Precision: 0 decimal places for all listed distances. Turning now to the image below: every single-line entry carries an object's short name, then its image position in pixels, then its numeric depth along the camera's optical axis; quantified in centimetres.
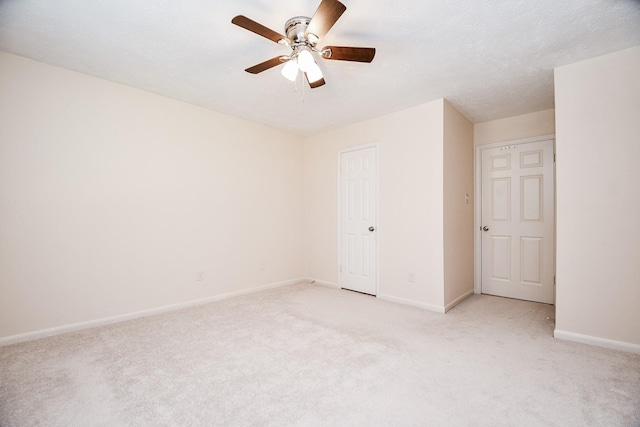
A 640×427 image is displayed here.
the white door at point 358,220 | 420
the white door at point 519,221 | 380
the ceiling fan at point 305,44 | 175
